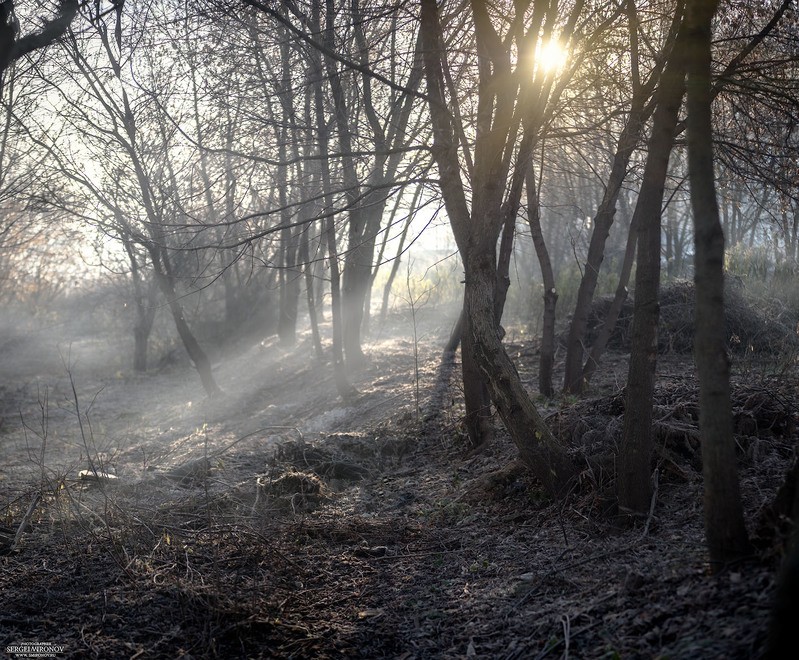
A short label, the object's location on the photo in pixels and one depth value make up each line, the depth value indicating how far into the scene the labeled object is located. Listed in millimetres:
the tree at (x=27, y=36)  4812
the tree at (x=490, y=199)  5387
